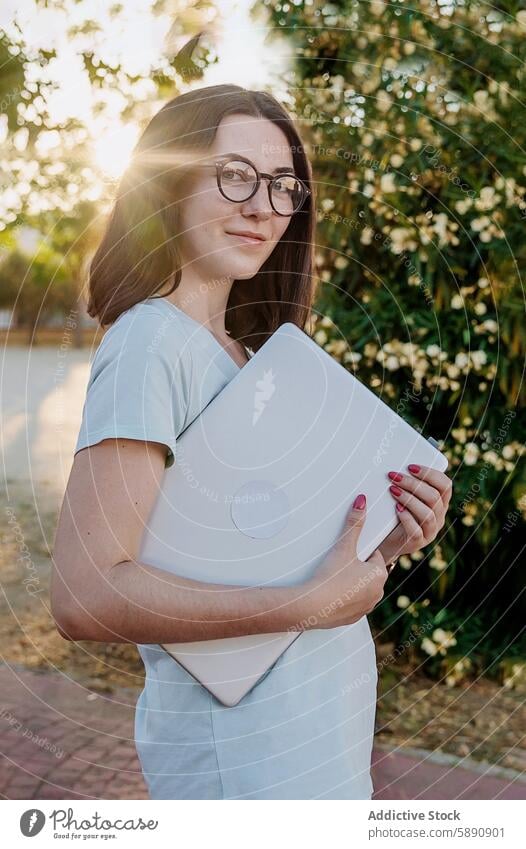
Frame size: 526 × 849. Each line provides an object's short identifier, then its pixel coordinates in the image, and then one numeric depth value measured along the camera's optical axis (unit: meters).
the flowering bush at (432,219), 2.86
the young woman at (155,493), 1.03
